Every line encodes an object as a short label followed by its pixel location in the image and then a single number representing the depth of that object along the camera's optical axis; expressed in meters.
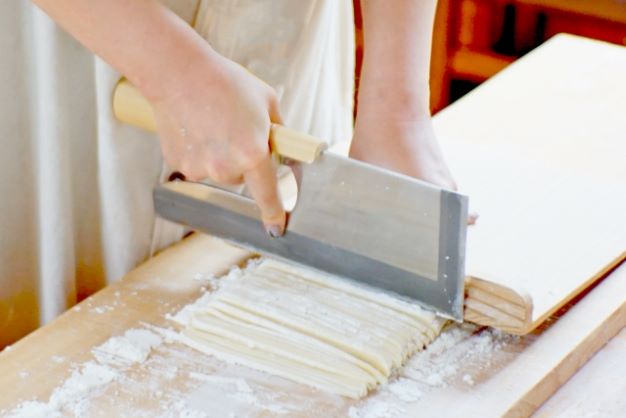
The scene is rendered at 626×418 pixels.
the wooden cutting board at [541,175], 1.47
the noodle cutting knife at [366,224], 1.37
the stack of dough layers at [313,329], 1.39
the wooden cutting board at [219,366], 1.37
